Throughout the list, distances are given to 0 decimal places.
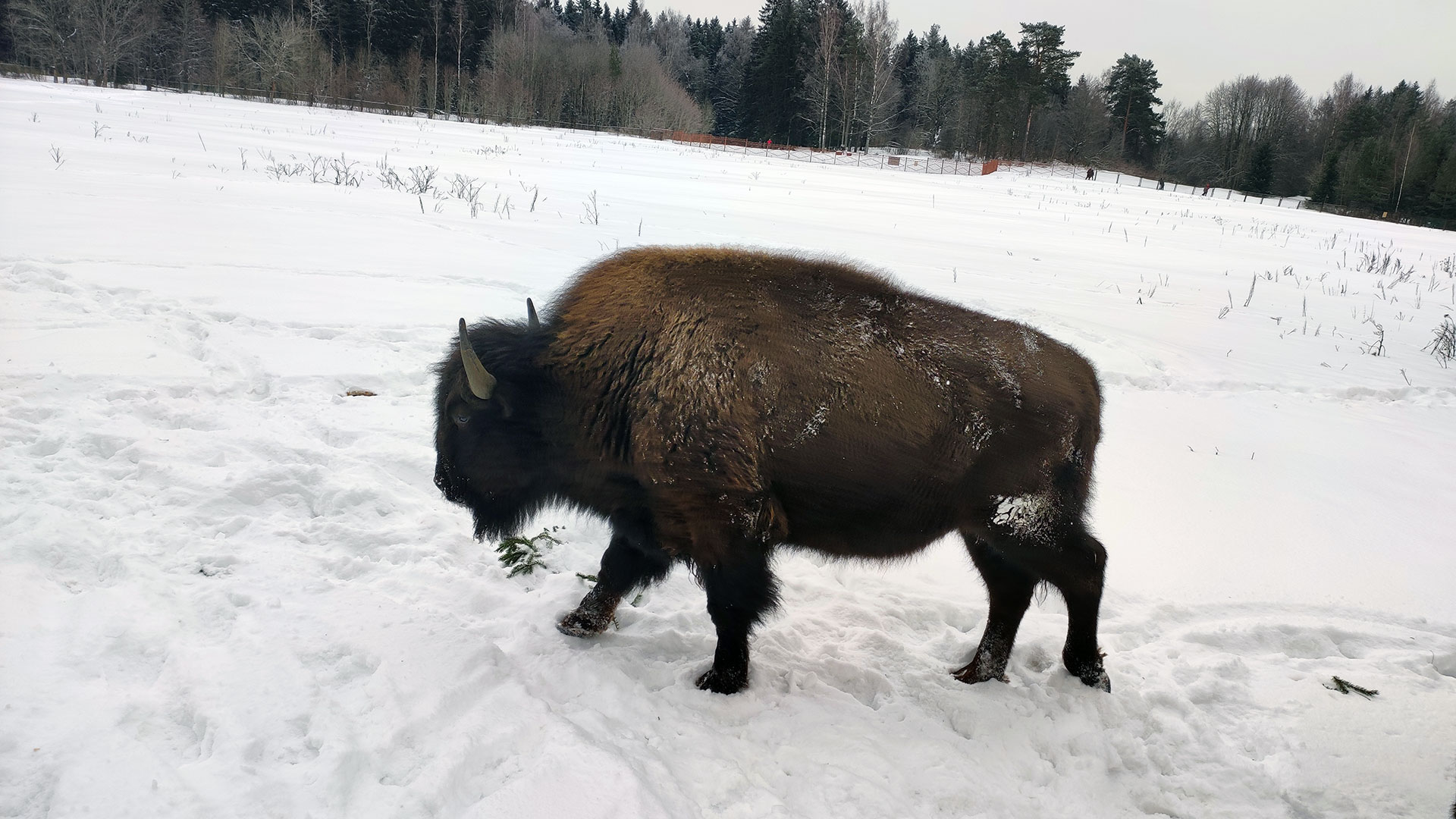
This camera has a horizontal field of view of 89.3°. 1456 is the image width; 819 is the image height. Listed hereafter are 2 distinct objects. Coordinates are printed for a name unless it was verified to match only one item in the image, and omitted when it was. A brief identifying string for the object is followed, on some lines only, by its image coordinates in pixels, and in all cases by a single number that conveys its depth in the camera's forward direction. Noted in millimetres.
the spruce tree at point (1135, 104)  71812
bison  2602
